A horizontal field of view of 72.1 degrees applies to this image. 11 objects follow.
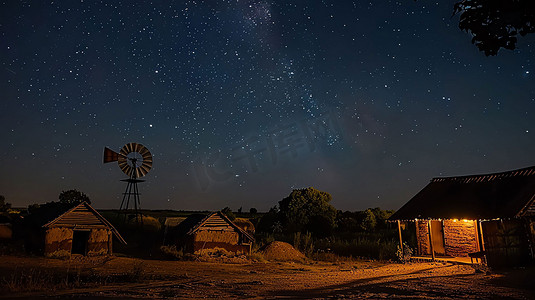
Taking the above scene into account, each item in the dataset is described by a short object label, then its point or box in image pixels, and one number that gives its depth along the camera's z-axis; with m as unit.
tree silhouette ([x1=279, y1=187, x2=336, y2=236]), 46.88
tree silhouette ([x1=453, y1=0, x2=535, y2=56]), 7.10
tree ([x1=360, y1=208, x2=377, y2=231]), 50.03
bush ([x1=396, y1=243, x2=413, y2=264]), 23.36
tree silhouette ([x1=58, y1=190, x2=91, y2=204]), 61.62
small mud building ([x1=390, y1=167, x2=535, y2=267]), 18.66
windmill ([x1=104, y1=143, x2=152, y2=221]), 36.25
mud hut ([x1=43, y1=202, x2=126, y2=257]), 22.75
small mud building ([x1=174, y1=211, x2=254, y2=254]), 24.83
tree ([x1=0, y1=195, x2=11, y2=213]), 61.10
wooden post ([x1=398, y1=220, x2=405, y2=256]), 23.82
